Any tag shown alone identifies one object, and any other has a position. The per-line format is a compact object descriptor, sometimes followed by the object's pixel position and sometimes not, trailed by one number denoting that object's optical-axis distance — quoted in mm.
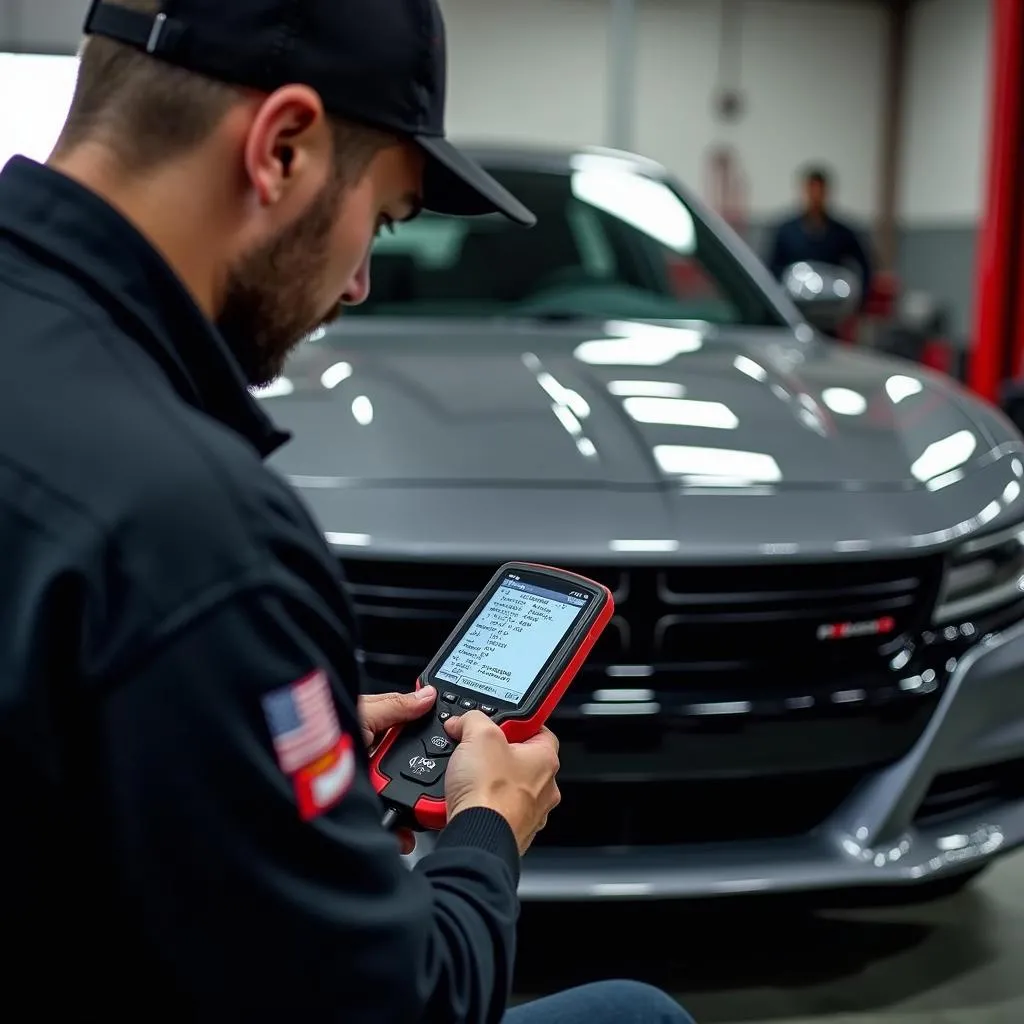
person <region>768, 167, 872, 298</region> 9180
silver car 2055
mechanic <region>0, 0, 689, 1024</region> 642
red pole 7273
